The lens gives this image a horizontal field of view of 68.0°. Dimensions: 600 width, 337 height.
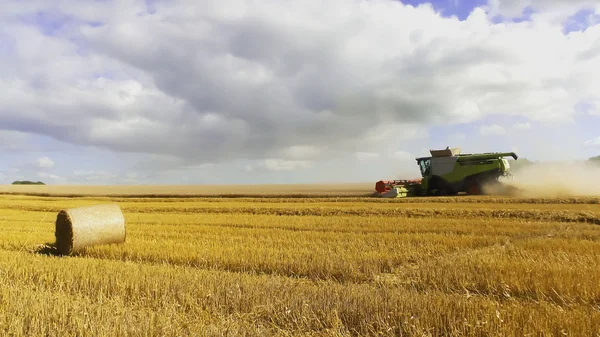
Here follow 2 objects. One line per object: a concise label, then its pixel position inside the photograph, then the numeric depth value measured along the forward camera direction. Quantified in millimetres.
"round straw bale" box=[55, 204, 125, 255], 9727
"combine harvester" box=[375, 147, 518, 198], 24531
